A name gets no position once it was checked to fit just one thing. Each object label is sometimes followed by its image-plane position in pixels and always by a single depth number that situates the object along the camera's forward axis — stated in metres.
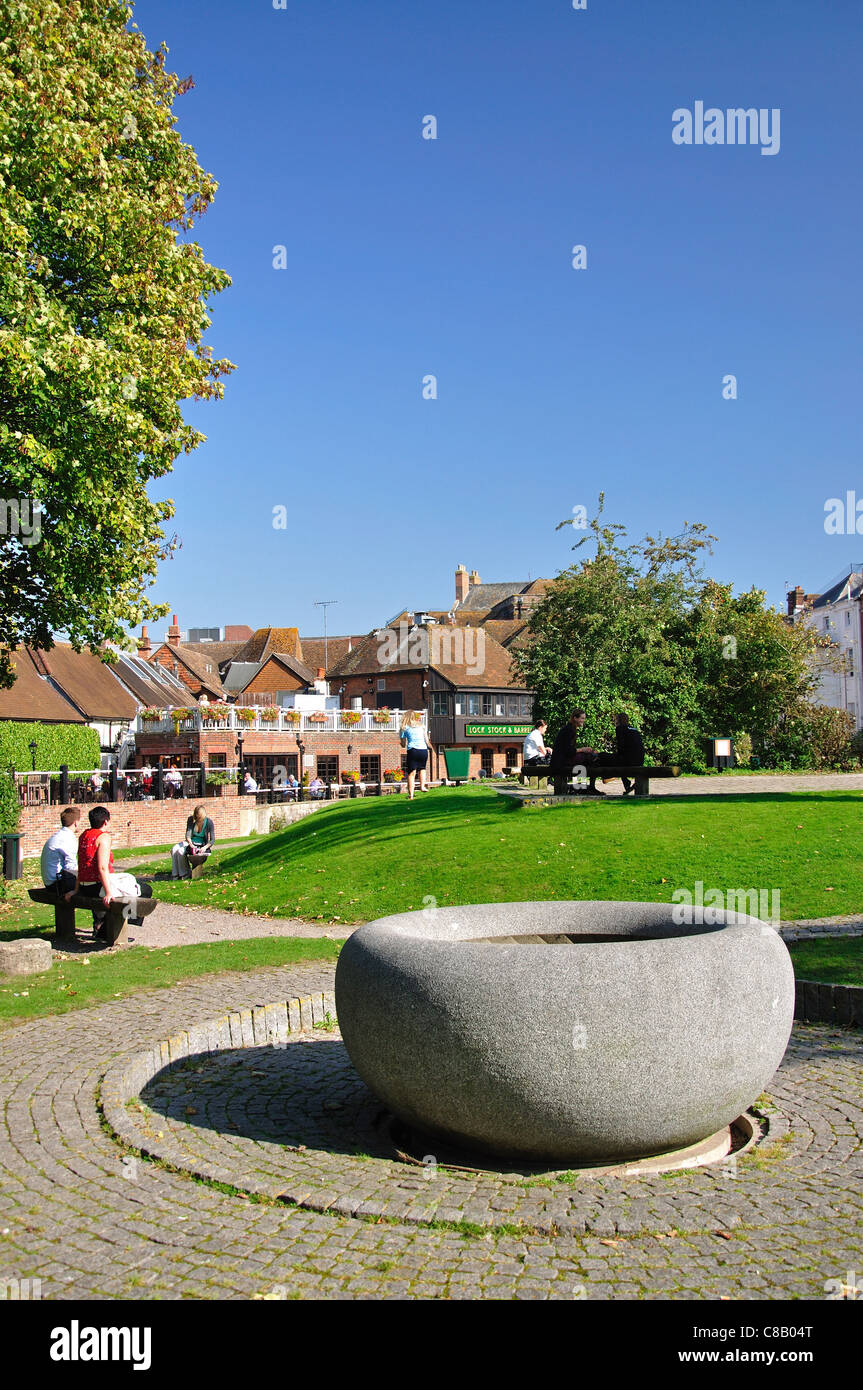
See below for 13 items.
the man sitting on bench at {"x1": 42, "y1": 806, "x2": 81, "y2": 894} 12.36
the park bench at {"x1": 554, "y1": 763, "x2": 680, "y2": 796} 17.17
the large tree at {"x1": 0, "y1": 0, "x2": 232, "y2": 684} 13.75
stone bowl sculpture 5.16
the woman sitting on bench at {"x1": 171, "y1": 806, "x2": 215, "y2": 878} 20.19
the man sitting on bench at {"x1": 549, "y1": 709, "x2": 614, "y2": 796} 17.58
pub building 67.31
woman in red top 11.79
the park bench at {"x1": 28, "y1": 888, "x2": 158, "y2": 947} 11.70
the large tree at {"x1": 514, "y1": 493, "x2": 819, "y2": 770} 34.22
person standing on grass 22.55
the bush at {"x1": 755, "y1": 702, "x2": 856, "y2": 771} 37.44
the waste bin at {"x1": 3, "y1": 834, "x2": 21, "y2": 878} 17.84
